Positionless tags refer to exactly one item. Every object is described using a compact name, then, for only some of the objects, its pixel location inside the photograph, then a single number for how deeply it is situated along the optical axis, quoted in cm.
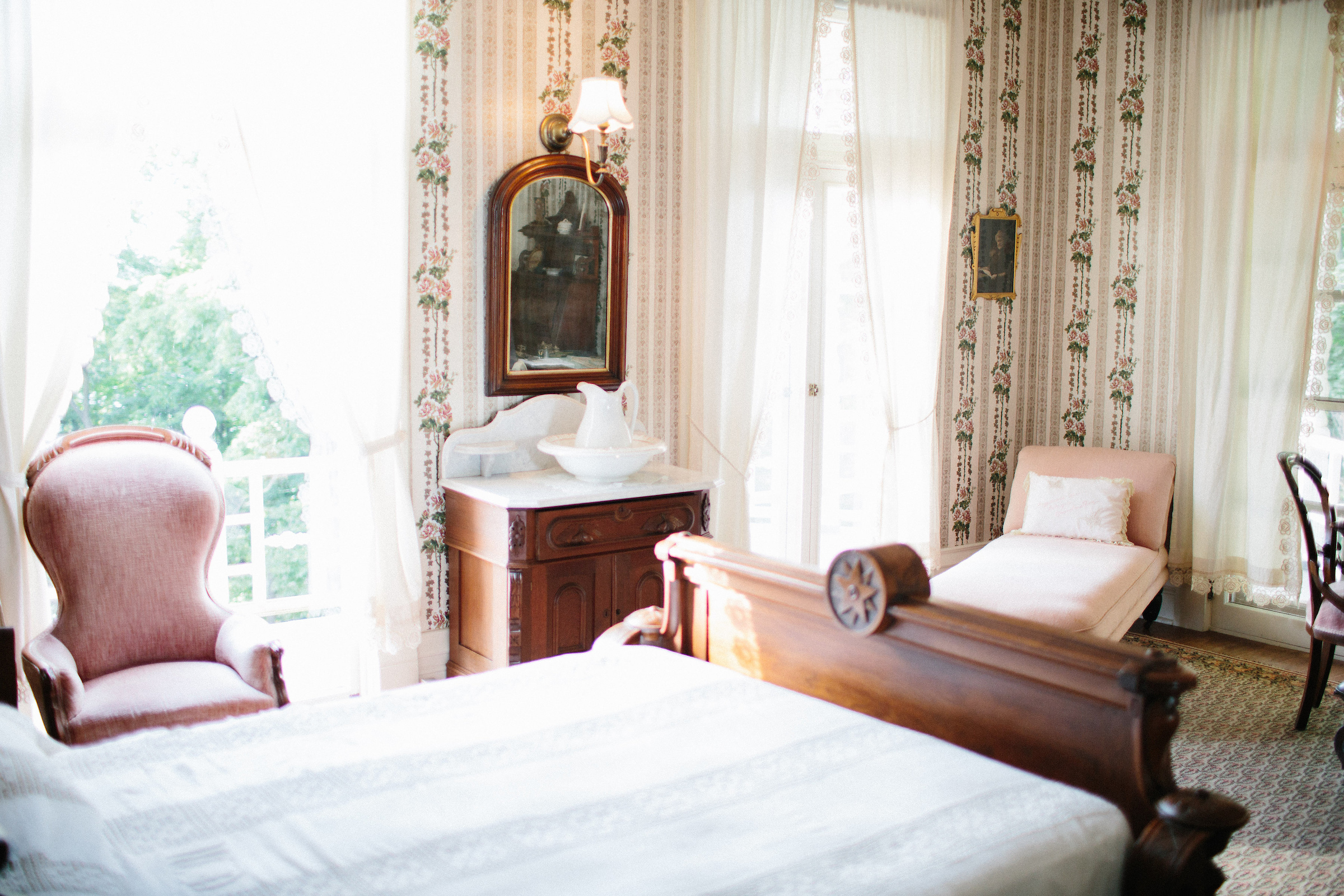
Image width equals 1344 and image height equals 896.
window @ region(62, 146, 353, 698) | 338
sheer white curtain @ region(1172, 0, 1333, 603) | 434
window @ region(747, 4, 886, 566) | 447
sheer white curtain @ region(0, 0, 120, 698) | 281
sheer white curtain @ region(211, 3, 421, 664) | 318
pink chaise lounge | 374
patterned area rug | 275
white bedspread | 146
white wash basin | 351
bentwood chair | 355
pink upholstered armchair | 267
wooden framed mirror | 371
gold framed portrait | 507
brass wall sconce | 349
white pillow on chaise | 460
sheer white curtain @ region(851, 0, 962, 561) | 452
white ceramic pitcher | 356
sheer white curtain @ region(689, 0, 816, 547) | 405
